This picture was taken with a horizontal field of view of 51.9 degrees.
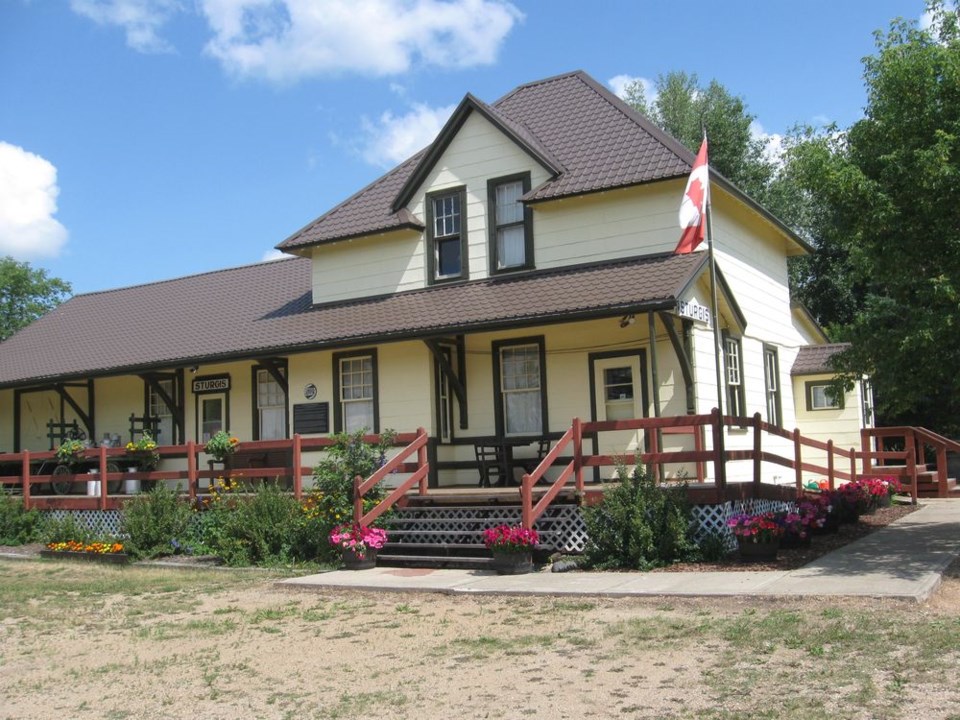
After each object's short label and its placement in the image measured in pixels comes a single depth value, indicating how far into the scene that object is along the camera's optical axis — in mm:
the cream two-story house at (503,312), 15844
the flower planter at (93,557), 15812
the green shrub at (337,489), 14336
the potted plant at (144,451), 18125
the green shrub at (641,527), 12180
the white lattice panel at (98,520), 18281
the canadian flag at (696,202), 13648
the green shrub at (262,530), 14758
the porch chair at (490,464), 16281
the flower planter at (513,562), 12469
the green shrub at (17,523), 19109
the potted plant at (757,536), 11703
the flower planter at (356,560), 13516
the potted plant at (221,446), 17141
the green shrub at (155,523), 16000
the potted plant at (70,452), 18922
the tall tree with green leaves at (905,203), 10953
